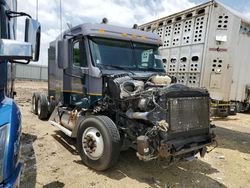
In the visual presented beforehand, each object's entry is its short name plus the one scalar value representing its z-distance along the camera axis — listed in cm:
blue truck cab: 150
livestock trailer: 562
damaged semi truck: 281
